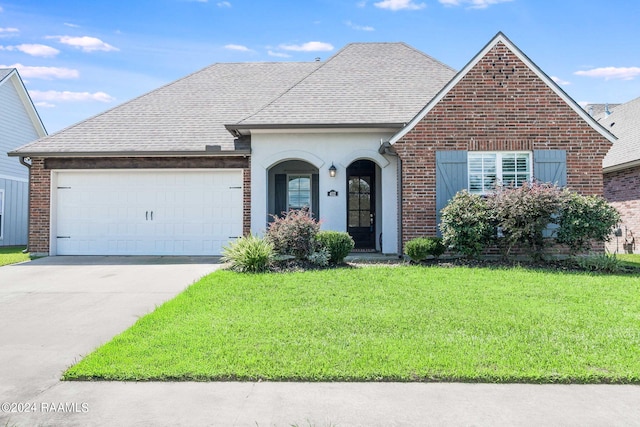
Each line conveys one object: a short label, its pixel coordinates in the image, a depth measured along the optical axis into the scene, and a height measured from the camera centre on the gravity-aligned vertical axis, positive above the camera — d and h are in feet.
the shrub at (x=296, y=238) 32.45 -1.00
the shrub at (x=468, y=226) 31.86 -0.14
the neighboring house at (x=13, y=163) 62.69 +9.08
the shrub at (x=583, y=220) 31.27 +0.27
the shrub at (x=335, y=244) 32.94 -1.47
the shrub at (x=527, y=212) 31.30 +0.85
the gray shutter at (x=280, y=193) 48.39 +3.47
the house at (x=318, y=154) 35.63 +6.23
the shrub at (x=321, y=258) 32.37 -2.47
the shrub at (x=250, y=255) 30.07 -2.14
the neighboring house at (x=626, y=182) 46.58 +4.65
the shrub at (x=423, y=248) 32.73 -1.78
